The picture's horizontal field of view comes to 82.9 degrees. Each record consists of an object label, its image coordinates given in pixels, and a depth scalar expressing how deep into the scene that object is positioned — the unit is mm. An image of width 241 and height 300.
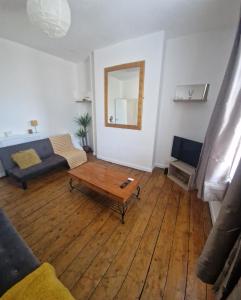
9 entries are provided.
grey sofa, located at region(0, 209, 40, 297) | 848
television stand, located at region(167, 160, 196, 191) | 2301
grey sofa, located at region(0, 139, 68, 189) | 2385
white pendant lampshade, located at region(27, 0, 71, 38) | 1156
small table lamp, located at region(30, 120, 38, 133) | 3164
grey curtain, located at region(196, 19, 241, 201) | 1285
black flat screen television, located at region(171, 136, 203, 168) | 2312
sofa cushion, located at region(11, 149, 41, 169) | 2531
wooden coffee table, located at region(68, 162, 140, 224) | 1754
